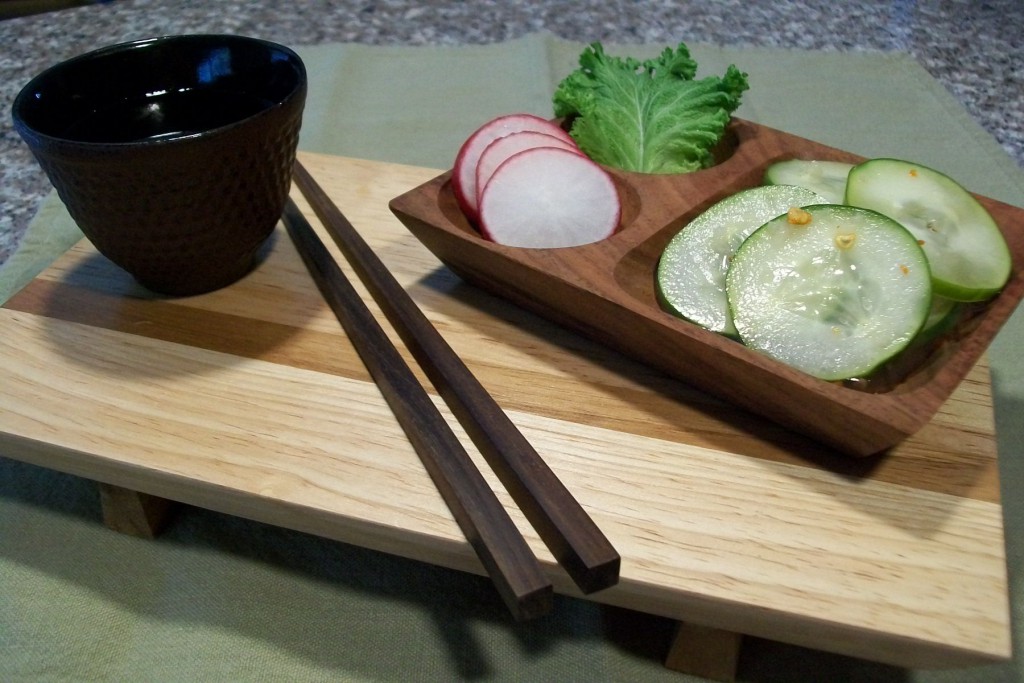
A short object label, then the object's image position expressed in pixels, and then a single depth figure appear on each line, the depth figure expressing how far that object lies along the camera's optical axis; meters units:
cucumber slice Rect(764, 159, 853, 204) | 0.39
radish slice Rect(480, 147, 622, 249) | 0.38
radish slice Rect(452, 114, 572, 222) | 0.40
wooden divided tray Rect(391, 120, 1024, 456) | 0.33
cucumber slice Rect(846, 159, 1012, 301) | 0.35
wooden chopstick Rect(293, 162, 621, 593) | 0.30
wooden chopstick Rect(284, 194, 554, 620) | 0.30
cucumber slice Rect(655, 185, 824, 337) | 0.36
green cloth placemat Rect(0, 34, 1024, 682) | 0.35
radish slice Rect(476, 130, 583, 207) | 0.39
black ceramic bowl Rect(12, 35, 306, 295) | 0.35
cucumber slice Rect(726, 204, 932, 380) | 0.34
